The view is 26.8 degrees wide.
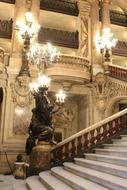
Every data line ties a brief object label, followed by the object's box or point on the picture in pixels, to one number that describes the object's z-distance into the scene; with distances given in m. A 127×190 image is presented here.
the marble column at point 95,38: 12.63
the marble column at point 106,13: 13.85
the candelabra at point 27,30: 8.68
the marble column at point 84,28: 13.34
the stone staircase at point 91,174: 4.11
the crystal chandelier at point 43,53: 9.02
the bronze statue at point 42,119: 7.69
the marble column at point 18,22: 11.70
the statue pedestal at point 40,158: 7.37
